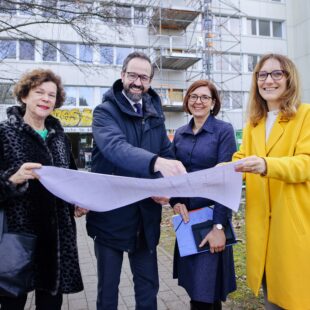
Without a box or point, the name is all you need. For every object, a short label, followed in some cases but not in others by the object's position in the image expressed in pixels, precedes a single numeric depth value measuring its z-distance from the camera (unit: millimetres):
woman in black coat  2514
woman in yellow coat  2244
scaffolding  25109
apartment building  24031
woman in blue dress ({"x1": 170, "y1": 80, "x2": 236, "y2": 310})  2857
